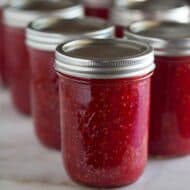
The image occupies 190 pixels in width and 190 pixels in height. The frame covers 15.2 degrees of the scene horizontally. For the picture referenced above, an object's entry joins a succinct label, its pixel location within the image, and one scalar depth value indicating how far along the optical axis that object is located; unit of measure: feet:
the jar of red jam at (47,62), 1.82
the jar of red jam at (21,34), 2.05
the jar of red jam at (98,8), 2.27
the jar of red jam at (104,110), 1.60
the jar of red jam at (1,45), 2.39
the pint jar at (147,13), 2.01
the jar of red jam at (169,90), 1.75
